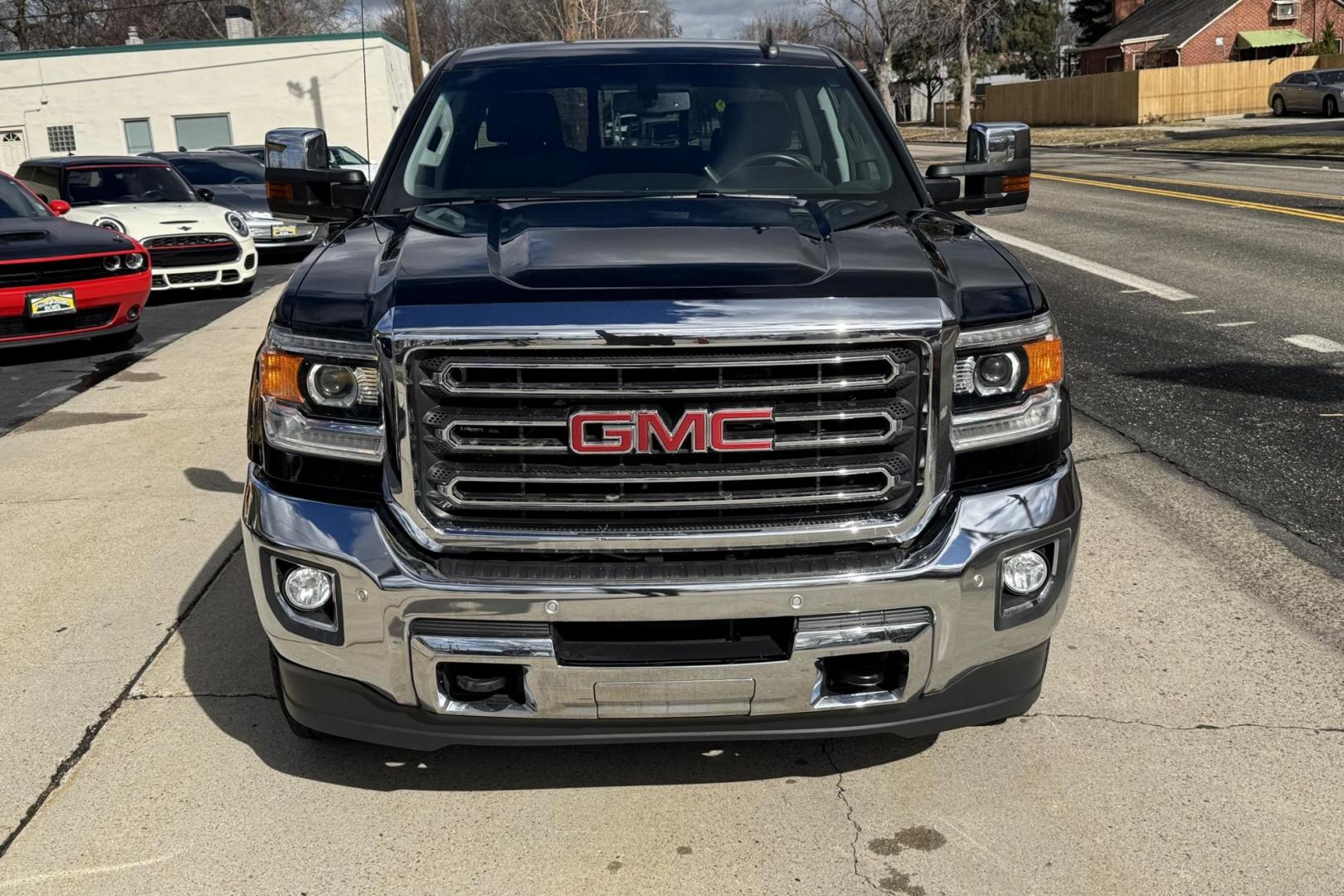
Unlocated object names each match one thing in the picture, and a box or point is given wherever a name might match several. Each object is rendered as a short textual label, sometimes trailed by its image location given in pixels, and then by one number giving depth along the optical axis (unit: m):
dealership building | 39.09
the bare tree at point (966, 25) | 67.50
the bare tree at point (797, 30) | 78.25
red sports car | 10.23
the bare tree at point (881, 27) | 71.62
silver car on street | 46.22
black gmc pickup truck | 2.86
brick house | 67.06
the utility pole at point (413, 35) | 38.31
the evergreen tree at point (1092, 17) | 84.19
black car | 17.72
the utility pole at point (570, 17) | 51.41
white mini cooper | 14.05
